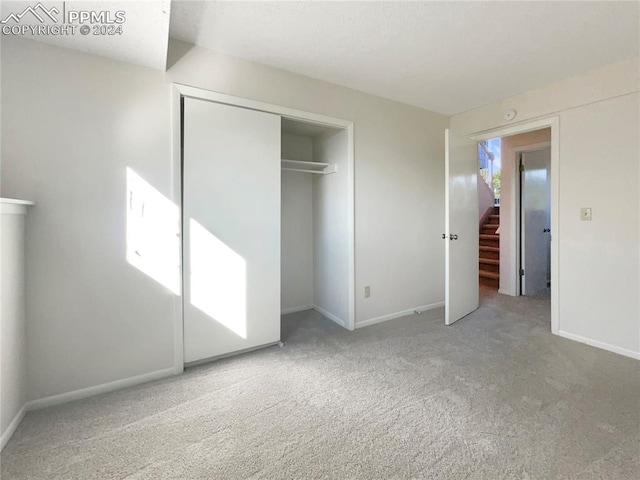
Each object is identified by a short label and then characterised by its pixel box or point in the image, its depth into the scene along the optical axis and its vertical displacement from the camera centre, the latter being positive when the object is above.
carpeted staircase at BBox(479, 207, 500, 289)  4.74 -0.30
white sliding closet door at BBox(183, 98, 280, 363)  2.06 +0.08
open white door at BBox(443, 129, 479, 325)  2.86 +0.12
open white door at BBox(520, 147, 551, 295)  3.99 +0.26
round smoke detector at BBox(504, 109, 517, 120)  2.88 +1.26
